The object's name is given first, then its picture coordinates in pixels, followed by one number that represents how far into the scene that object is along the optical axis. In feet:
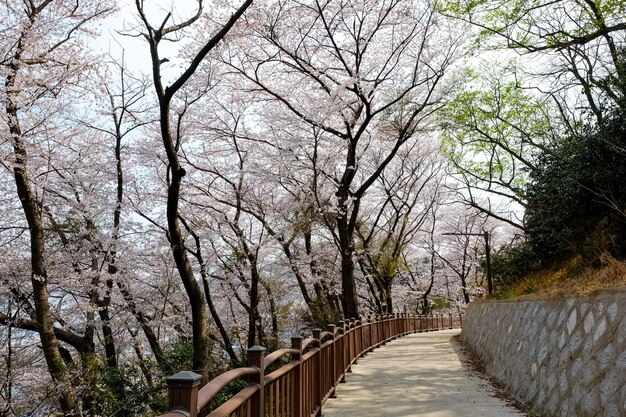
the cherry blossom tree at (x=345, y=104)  43.27
